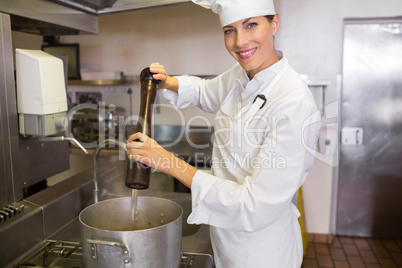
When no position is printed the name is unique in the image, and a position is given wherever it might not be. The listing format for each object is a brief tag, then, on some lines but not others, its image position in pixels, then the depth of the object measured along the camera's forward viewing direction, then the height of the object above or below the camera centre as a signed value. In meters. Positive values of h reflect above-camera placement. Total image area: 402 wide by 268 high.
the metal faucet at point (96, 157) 1.58 -0.26
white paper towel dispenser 1.43 +0.04
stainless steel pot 0.97 -0.40
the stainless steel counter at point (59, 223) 1.29 -0.50
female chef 1.10 -0.18
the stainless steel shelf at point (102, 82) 3.63 +0.16
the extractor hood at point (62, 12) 1.42 +0.37
